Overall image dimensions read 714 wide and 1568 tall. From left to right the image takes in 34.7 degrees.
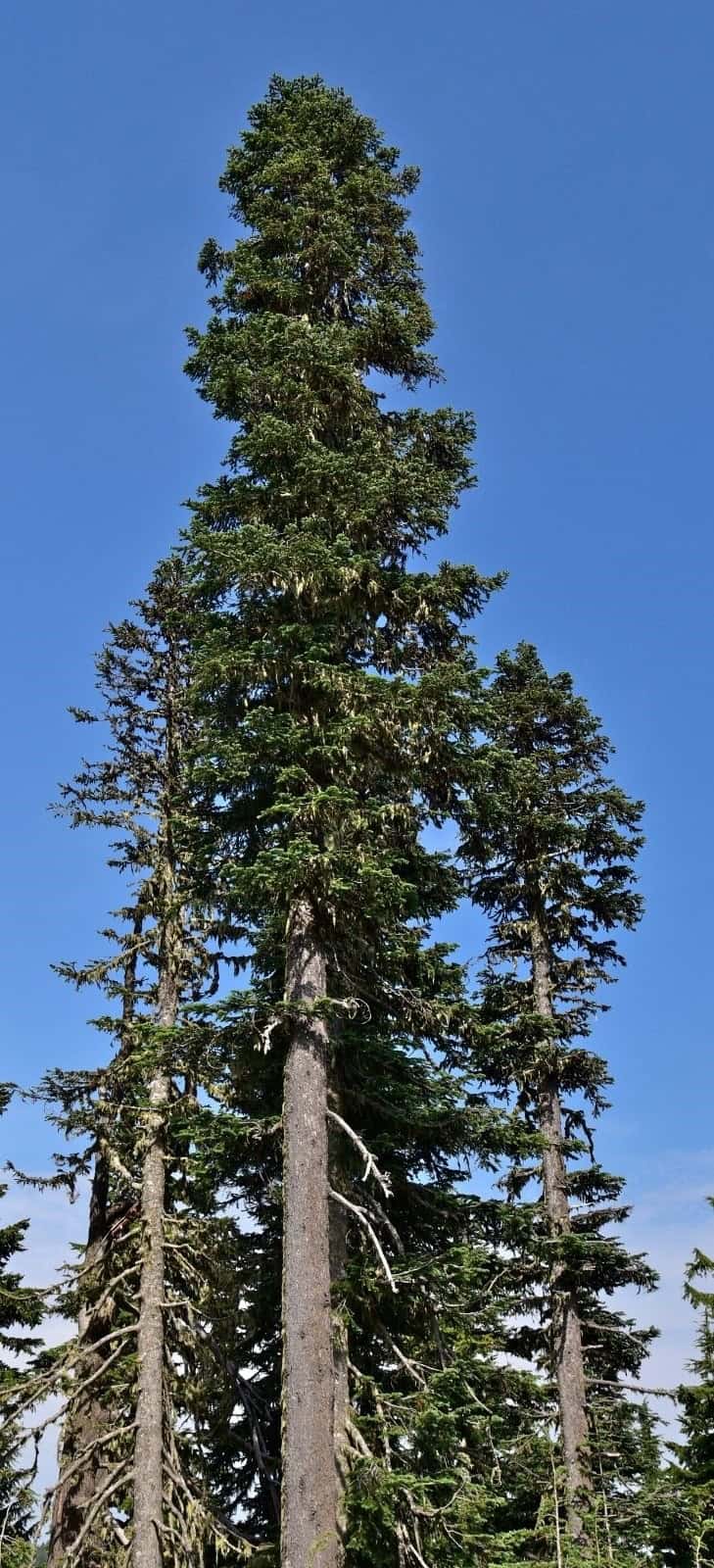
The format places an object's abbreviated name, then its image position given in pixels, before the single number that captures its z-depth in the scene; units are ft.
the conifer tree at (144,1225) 37.96
